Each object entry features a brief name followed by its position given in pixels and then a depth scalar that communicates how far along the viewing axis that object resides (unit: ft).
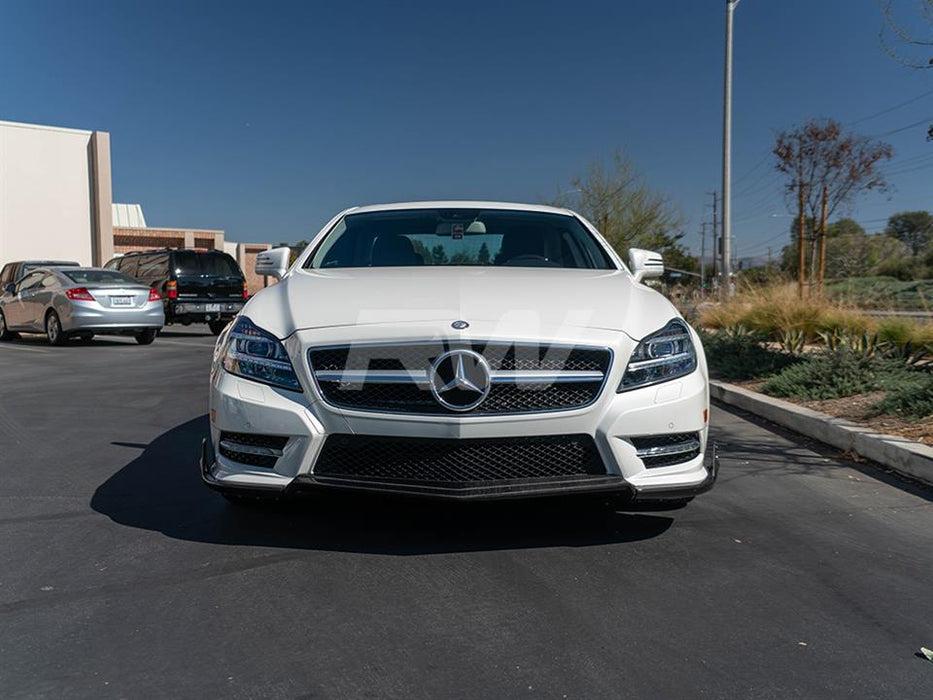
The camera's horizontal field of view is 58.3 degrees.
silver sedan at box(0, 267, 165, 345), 46.65
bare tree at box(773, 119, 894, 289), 72.90
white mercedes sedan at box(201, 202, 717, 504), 10.98
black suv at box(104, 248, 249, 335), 56.03
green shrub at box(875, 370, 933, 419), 19.97
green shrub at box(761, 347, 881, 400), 24.14
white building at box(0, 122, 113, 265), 93.61
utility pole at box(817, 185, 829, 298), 62.27
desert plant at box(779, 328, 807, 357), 32.48
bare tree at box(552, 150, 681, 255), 95.50
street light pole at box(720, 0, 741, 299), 61.16
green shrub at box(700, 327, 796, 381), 30.14
